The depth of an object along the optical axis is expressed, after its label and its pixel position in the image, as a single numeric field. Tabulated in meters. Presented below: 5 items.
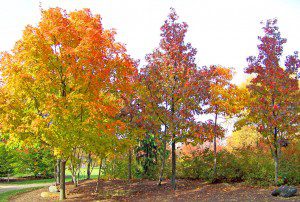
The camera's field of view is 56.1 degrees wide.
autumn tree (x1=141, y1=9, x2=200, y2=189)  14.82
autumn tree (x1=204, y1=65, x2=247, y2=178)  17.12
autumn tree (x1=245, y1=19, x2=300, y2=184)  14.33
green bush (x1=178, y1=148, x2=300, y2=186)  15.86
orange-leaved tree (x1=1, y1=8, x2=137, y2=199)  11.71
